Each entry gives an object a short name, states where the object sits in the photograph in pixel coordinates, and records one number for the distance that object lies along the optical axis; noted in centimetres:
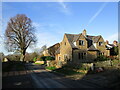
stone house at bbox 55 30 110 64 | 2534
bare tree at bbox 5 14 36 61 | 3311
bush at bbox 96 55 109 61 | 2478
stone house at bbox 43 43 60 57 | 5494
